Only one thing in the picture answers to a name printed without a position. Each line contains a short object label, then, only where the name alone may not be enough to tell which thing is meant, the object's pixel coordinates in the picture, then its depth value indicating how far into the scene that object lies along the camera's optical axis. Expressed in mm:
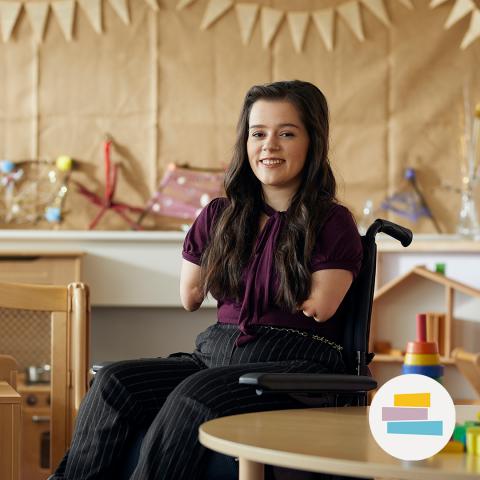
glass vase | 6556
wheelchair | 2920
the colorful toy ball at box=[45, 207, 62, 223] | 6674
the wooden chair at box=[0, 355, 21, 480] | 3226
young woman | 3001
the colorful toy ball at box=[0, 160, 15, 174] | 6691
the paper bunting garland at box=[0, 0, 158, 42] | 6760
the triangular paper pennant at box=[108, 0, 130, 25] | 6780
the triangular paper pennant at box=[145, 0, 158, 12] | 6766
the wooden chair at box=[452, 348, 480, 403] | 5380
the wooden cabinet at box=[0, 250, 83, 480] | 6149
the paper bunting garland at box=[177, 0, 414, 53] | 6753
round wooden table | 2270
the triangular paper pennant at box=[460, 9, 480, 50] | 6734
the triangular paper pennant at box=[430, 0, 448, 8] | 6753
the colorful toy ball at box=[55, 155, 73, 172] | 6694
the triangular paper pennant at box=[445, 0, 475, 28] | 6717
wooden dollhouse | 5945
